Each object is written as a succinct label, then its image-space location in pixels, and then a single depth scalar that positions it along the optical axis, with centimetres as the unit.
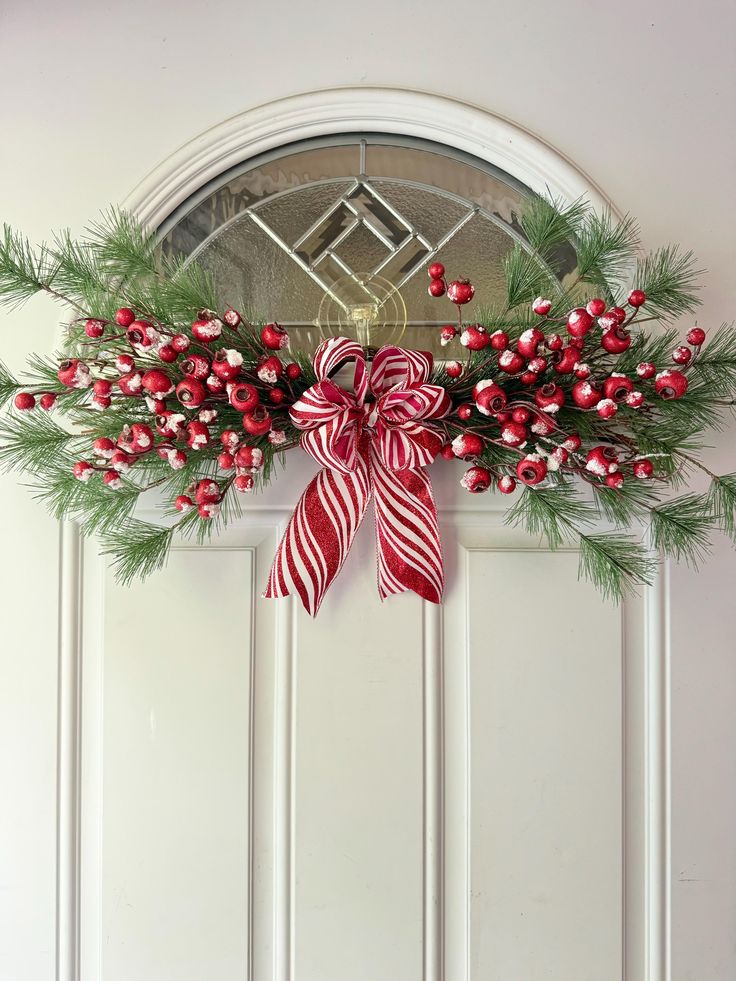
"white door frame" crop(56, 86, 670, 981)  87
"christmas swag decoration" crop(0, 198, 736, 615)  75
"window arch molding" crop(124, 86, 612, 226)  88
